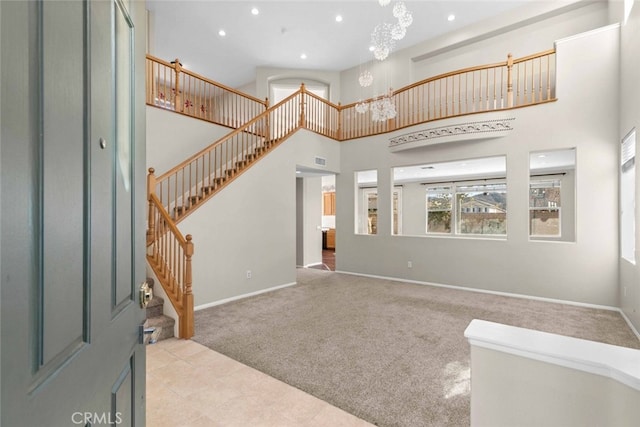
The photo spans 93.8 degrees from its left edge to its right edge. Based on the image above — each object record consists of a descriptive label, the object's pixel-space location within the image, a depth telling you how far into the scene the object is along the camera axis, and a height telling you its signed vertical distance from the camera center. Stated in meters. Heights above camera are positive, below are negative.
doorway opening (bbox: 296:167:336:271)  8.23 -0.31
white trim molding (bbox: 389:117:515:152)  5.20 +1.46
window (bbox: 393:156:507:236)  8.18 +0.38
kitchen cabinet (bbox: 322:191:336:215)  12.46 +0.36
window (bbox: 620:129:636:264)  3.83 +0.20
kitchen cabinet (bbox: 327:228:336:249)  12.00 -1.09
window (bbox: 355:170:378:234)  9.14 +0.44
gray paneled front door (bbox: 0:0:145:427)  0.46 +0.00
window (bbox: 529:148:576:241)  7.22 +0.30
